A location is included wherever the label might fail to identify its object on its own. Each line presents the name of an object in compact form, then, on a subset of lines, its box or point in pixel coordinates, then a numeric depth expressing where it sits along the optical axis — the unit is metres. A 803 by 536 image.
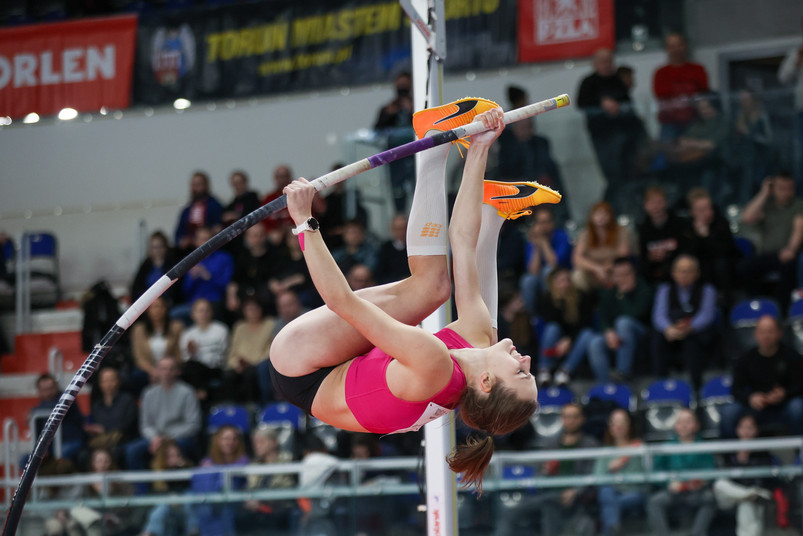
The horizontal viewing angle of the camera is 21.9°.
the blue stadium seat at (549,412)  13.85
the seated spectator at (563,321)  14.87
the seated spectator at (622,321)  14.51
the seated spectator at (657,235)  15.00
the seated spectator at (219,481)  11.98
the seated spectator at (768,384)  12.78
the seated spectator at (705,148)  14.85
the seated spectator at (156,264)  18.26
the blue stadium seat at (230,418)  15.53
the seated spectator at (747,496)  10.74
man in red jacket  16.38
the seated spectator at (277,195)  18.07
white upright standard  8.38
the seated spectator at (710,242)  14.78
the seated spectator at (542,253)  15.48
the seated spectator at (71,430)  15.84
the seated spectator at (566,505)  11.29
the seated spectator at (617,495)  11.21
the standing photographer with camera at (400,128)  15.16
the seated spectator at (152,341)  16.86
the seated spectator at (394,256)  15.44
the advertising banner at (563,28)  18.04
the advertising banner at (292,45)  18.68
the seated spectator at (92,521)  12.42
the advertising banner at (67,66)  20.49
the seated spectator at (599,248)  15.13
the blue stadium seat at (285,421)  14.60
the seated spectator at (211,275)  18.04
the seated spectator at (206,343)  16.63
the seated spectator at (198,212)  18.96
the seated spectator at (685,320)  14.25
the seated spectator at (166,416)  15.38
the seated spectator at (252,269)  17.36
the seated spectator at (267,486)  11.79
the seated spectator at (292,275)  16.56
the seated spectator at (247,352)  16.06
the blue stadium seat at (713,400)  13.24
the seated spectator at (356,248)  15.87
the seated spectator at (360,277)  15.16
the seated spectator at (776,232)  14.57
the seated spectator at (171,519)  12.12
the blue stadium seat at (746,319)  14.18
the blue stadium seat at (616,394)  13.96
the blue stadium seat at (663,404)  13.56
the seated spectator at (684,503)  10.99
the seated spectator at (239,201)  18.49
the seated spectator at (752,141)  14.74
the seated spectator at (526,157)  15.15
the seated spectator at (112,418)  15.75
